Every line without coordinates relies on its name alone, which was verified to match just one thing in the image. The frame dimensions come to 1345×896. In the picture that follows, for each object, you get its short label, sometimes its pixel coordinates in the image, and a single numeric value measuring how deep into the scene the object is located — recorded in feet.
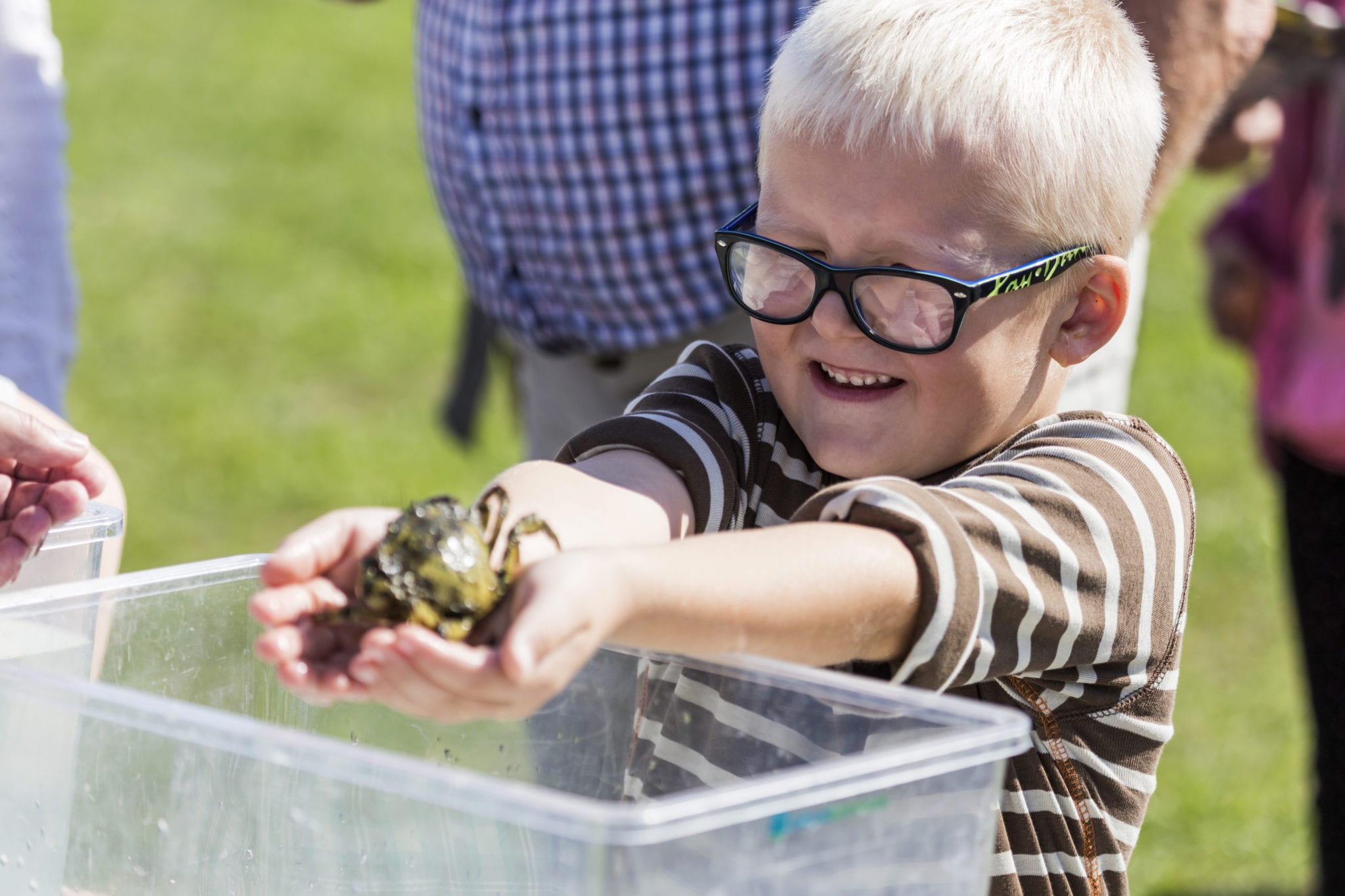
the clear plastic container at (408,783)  4.91
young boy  5.21
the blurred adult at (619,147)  6.76
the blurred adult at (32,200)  6.77
